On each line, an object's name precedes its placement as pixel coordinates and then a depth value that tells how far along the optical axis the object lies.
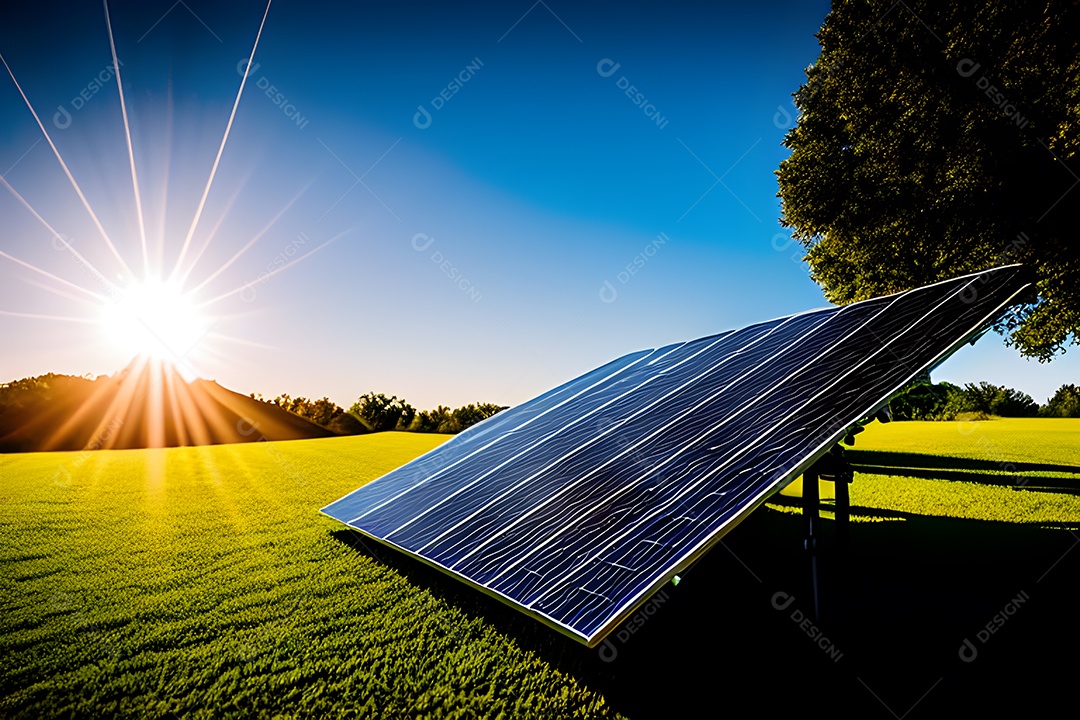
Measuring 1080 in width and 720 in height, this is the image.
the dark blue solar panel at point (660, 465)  3.33
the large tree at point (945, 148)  12.65
